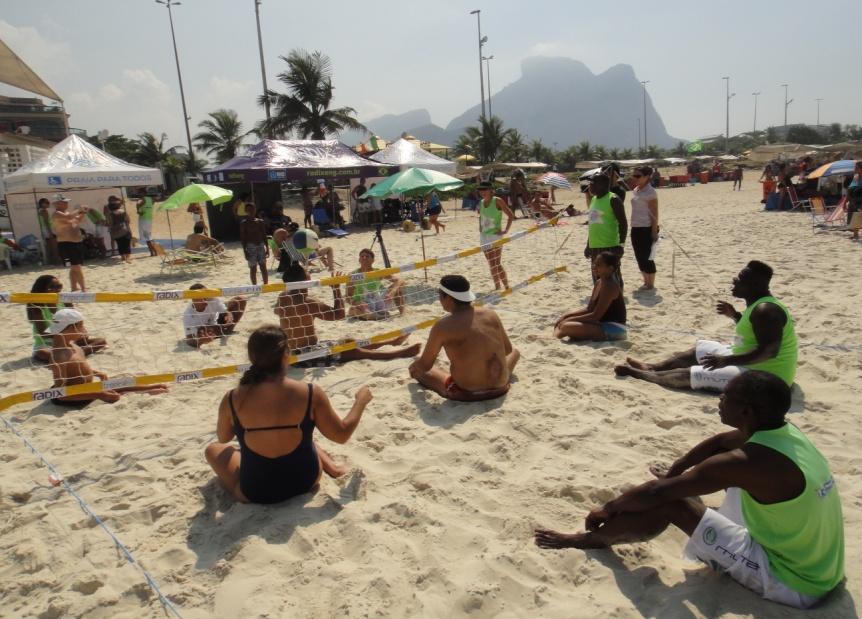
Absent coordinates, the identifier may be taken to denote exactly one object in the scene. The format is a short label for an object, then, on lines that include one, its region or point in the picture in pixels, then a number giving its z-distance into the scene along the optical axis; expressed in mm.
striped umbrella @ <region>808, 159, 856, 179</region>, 12891
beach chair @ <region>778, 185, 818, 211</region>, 14327
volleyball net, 4301
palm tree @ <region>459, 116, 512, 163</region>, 41812
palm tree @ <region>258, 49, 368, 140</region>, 29891
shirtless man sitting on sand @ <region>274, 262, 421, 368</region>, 5141
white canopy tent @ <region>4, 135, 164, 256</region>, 12048
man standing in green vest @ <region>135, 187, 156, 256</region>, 13344
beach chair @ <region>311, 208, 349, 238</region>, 16922
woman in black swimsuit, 2719
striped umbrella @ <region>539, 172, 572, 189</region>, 16328
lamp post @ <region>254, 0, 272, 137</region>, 30359
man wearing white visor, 3895
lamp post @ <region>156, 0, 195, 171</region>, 37562
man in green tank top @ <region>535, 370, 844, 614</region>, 1952
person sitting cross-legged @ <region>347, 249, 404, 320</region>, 6646
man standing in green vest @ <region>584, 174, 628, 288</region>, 6340
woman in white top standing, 6779
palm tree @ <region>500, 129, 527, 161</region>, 45634
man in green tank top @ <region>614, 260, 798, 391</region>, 3449
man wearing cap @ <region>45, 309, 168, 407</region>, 4383
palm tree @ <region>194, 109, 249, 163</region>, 38500
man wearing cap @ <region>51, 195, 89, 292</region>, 8883
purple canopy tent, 14883
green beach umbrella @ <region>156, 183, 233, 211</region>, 11039
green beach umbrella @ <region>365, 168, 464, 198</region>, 8438
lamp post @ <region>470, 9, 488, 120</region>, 37872
